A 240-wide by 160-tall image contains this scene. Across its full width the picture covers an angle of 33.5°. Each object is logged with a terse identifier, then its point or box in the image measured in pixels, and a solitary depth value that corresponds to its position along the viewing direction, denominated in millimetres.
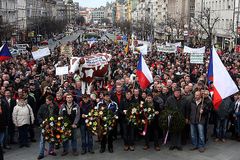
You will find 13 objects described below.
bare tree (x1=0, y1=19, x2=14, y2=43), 58281
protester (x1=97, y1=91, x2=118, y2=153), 11258
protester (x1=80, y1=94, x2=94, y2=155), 11062
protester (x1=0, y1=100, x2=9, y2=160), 11102
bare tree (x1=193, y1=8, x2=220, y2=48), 61194
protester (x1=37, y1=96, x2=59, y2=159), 11125
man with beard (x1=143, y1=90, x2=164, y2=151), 11531
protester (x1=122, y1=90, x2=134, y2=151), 11555
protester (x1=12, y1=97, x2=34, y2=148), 11516
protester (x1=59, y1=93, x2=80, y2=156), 10875
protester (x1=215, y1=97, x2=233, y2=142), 11977
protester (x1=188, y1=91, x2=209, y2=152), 11281
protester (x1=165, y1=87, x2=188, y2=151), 11492
